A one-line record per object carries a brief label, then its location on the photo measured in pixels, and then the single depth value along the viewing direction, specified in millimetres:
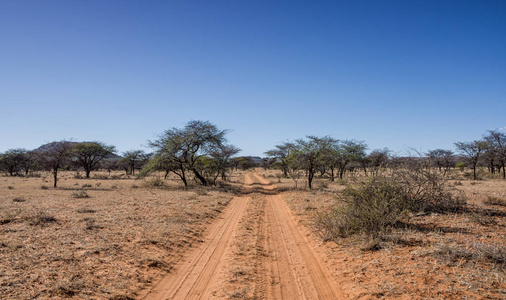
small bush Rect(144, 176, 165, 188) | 29047
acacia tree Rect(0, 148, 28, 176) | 49781
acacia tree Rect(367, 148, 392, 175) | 40891
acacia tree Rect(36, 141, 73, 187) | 28250
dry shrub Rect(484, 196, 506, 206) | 12547
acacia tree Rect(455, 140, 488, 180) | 35200
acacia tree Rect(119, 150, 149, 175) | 56806
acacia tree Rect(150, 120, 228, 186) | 27920
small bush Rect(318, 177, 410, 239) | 8195
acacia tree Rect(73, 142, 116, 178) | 45994
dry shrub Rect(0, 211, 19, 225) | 10108
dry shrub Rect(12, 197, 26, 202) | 15973
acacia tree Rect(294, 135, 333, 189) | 25281
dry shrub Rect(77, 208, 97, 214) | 12908
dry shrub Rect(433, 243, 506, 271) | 5516
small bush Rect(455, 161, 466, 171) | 58431
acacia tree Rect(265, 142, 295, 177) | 45328
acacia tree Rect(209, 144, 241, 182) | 30609
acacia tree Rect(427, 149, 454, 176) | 42075
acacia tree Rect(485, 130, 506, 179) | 31550
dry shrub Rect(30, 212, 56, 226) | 10109
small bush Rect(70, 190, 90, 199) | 18958
